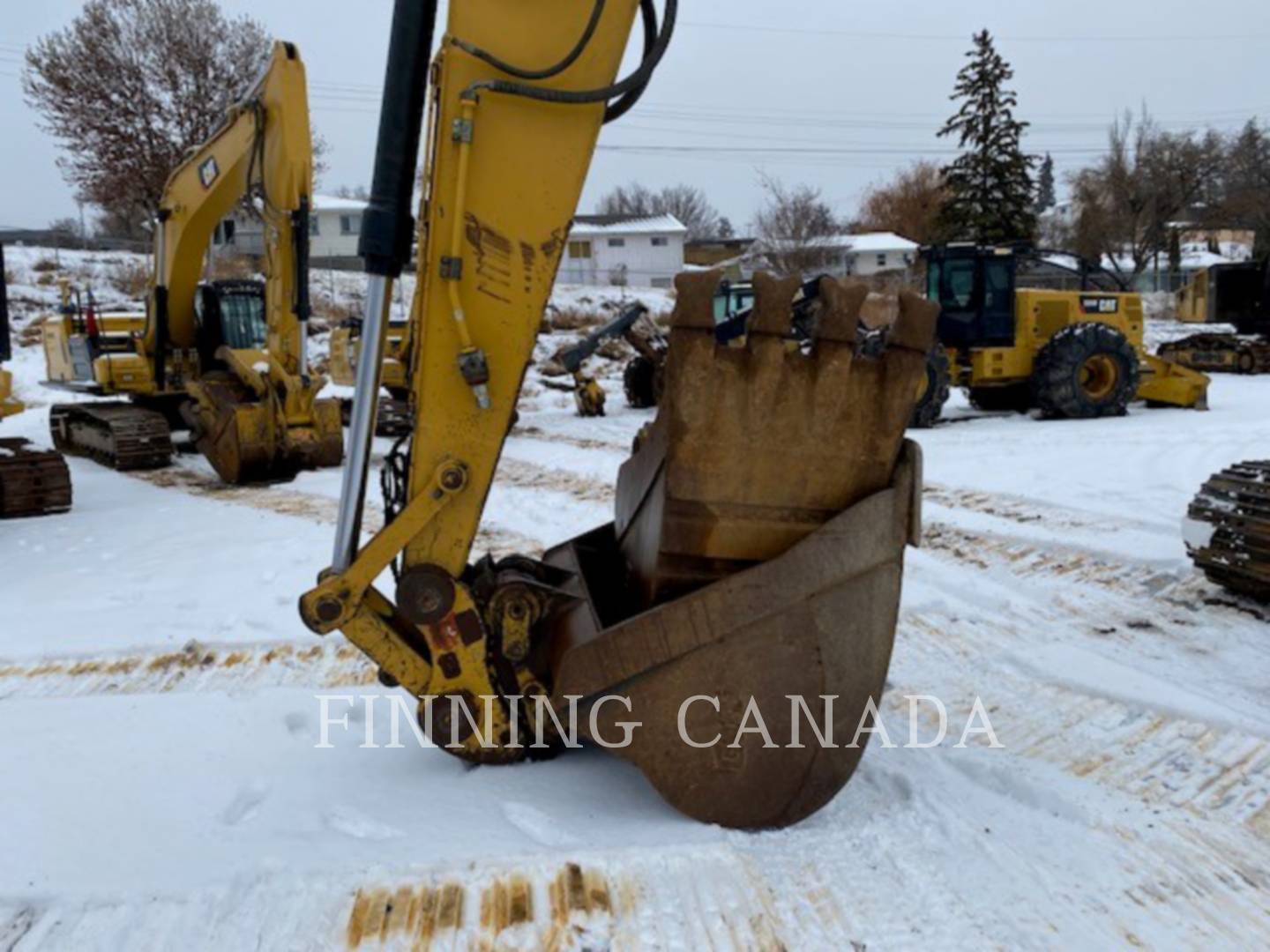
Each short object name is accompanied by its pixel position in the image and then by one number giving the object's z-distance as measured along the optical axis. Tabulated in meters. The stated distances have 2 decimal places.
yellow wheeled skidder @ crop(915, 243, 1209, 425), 12.28
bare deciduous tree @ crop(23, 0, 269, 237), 21.88
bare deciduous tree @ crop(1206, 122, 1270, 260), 40.03
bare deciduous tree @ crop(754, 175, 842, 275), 36.22
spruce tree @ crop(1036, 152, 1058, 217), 89.91
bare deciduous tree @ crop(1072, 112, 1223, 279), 43.53
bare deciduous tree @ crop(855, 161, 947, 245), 48.34
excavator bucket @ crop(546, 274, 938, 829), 2.55
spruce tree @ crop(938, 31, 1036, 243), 34.12
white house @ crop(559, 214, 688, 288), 53.16
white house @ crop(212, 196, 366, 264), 47.94
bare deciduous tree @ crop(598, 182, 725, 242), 68.06
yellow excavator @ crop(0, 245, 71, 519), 8.12
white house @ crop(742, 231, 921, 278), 45.85
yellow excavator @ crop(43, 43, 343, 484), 8.84
